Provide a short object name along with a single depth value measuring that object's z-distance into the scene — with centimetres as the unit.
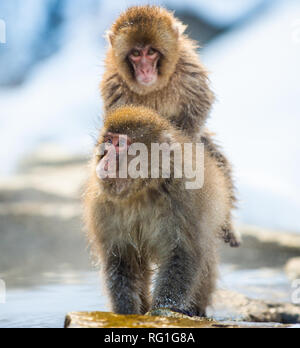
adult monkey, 629
